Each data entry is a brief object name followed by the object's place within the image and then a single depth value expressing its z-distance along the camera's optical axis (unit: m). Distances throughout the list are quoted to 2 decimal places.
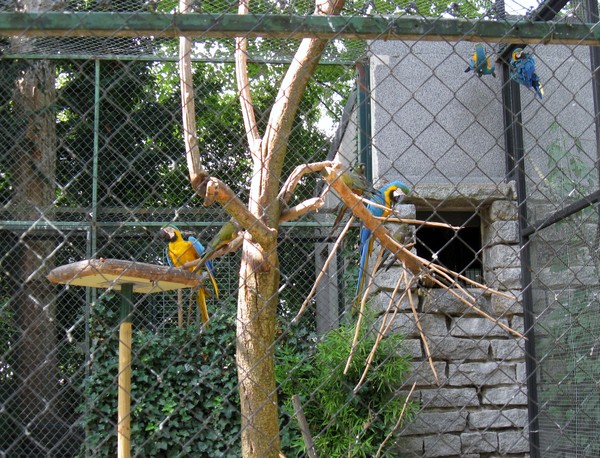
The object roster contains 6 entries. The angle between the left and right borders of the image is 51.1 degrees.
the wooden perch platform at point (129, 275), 2.01
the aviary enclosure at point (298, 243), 2.94
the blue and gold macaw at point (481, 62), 4.29
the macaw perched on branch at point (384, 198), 3.61
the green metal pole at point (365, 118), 5.13
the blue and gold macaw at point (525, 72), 3.95
